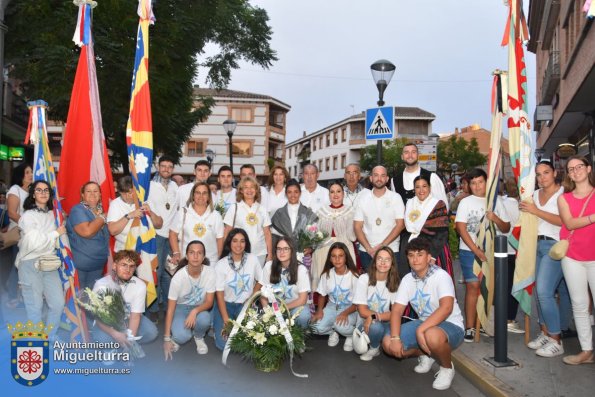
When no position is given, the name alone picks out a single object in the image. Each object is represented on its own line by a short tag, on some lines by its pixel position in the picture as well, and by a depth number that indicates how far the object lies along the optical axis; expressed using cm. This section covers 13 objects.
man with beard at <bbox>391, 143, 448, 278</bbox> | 662
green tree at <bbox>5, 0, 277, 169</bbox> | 967
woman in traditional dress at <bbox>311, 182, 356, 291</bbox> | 685
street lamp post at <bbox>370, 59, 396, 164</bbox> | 945
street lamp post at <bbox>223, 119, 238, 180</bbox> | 2091
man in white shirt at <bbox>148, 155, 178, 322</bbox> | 707
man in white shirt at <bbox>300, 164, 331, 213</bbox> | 741
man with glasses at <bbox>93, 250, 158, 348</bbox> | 533
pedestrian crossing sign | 909
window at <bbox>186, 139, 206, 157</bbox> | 5297
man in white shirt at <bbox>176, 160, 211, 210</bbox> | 739
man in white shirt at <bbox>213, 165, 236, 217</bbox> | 736
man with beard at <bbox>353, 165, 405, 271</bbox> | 659
